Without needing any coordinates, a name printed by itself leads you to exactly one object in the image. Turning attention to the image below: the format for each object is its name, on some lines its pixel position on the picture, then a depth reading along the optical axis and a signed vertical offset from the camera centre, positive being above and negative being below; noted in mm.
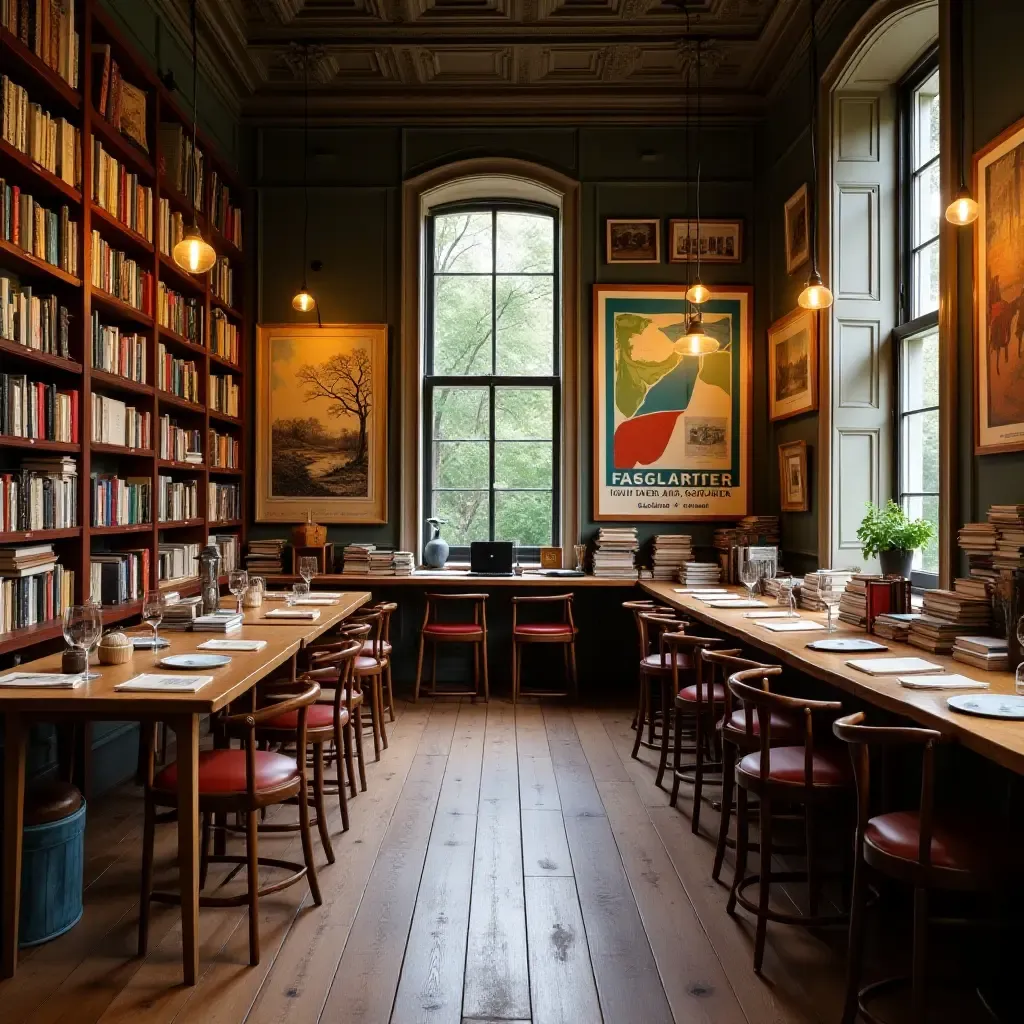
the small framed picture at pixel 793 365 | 5953 +1090
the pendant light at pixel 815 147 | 5711 +2469
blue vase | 7121 -306
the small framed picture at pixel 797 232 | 6070 +2011
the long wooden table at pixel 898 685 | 2242 -565
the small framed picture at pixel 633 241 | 7246 +2260
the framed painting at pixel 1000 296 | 3590 +928
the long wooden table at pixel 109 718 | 2682 -700
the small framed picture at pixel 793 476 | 6180 +280
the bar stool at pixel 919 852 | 2195 -879
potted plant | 4402 -122
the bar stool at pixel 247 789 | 2812 -905
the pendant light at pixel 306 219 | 6559 +2448
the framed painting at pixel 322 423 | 7223 +763
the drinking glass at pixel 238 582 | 4914 -374
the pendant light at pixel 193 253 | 4254 +1283
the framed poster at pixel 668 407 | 7207 +887
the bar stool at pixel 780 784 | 2781 -897
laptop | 6980 -339
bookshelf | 3932 +1171
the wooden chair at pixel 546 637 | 6461 -894
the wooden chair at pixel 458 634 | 6453 -871
